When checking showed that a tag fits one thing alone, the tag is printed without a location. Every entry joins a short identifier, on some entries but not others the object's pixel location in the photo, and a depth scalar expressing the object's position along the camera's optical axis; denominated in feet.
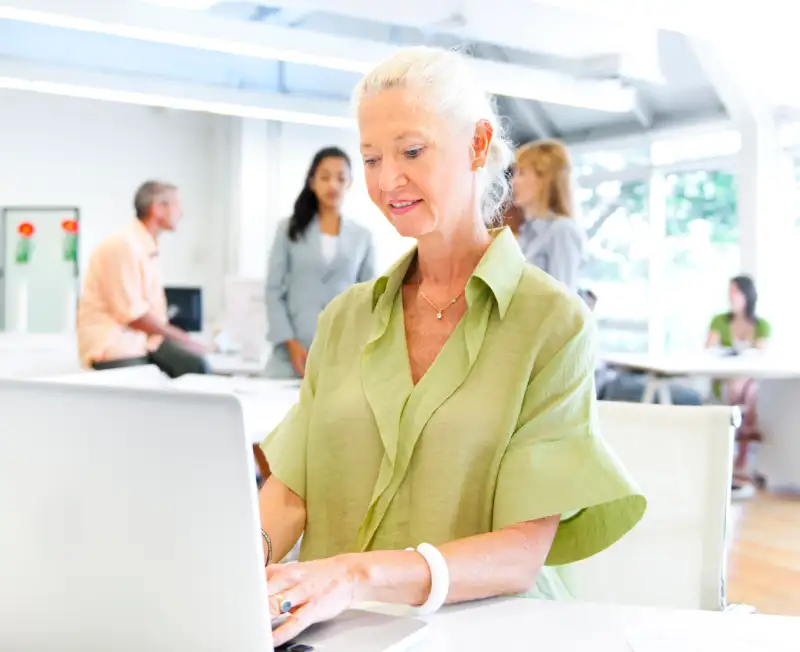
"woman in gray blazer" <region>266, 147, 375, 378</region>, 11.86
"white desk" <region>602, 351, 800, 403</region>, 17.08
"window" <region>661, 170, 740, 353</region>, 25.89
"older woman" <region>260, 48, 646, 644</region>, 3.85
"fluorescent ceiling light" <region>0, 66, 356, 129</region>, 21.44
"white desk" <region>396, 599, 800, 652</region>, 3.19
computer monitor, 20.89
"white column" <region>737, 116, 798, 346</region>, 23.94
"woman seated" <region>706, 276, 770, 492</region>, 19.24
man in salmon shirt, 14.10
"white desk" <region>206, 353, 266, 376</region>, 13.16
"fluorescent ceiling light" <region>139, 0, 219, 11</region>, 17.34
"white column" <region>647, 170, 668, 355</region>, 28.02
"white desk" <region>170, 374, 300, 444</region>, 8.01
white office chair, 4.72
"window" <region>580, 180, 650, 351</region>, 28.66
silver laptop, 2.41
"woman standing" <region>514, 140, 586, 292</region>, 12.58
